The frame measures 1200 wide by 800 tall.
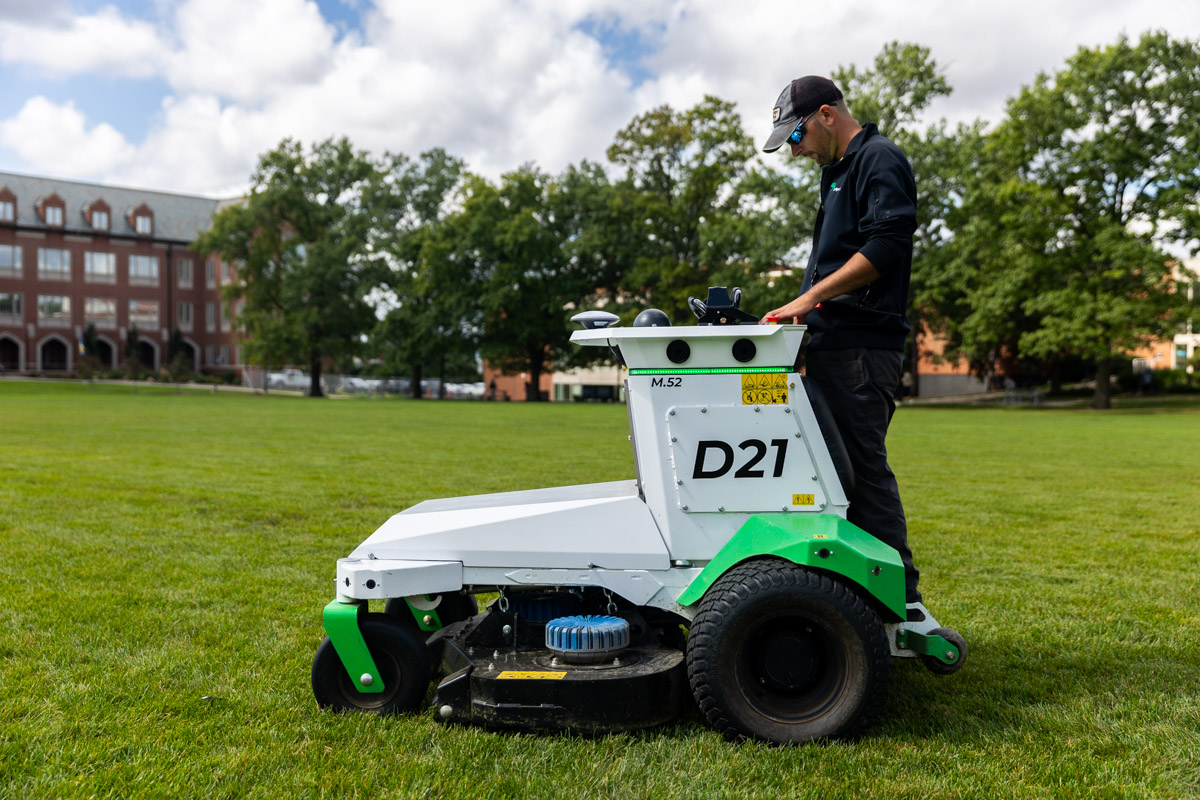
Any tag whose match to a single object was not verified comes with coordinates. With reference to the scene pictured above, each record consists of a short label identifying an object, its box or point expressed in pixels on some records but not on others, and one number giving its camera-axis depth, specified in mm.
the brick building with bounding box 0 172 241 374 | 74875
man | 3203
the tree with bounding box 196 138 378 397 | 55625
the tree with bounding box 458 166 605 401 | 51938
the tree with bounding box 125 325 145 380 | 66375
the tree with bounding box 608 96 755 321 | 45062
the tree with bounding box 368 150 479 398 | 53531
